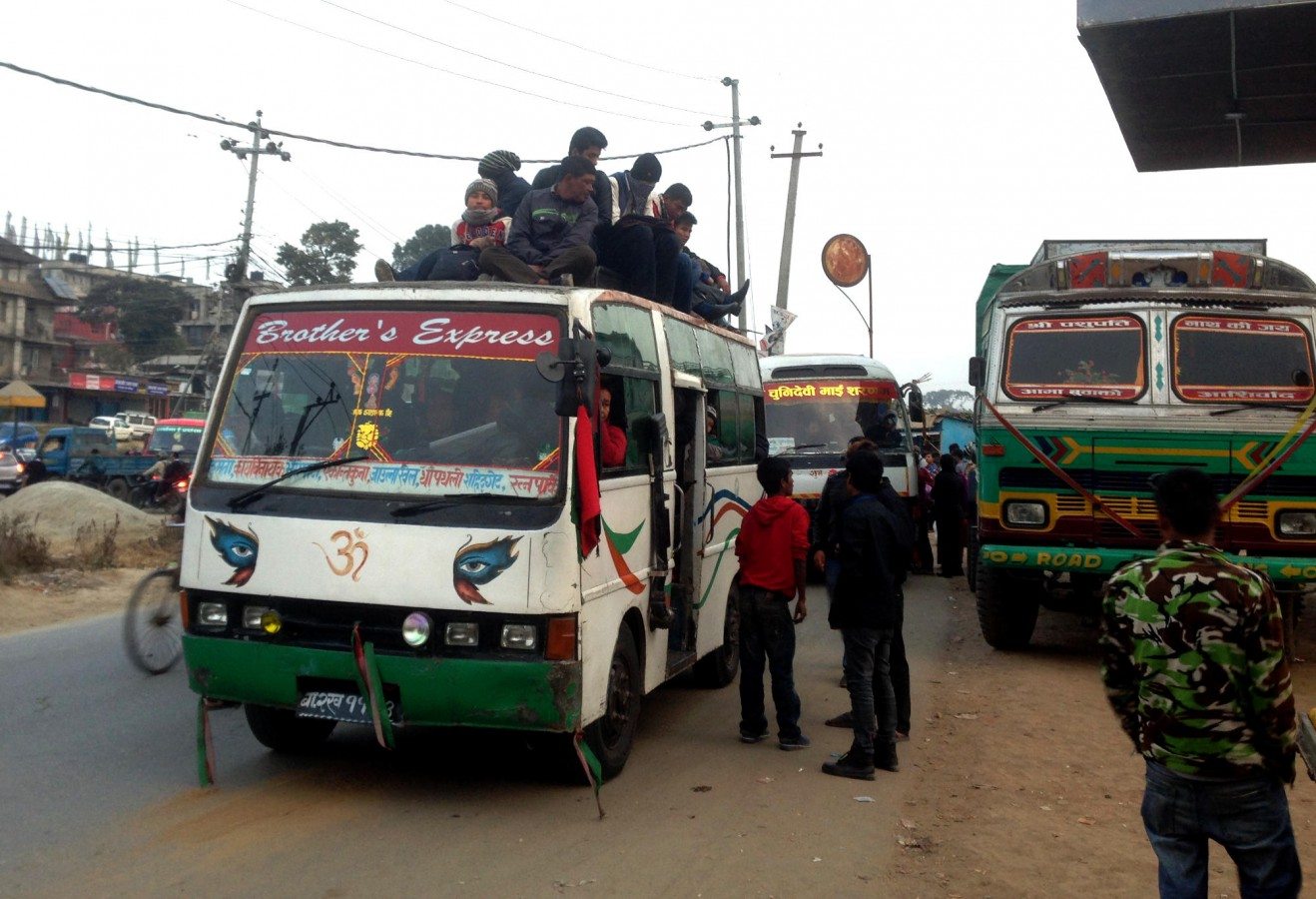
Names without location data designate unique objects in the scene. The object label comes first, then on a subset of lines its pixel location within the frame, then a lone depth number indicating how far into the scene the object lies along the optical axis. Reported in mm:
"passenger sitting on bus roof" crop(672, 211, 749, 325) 9492
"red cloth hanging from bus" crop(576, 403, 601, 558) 5816
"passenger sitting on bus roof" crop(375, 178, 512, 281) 7939
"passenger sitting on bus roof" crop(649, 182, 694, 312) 8648
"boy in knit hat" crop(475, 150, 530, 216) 9094
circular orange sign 26062
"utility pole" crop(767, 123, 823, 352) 28609
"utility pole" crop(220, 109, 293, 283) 31447
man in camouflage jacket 3383
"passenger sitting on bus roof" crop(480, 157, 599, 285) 7703
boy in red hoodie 7445
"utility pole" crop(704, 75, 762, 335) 29625
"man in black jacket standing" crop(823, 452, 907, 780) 6879
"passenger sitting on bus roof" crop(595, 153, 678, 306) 8141
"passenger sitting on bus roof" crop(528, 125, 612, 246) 8562
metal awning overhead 10531
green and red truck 9664
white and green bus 5695
